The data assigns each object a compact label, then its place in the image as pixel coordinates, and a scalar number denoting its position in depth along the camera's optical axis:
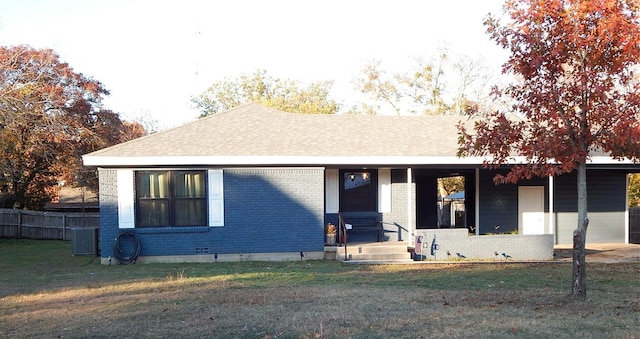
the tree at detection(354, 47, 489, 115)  40.44
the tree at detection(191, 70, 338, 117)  48.19
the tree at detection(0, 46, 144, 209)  19.94
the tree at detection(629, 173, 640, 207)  31.80
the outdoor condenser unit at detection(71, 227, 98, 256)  18.42
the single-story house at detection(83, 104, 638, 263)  16.59
